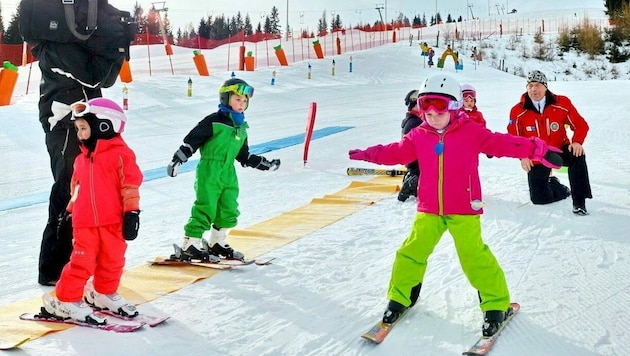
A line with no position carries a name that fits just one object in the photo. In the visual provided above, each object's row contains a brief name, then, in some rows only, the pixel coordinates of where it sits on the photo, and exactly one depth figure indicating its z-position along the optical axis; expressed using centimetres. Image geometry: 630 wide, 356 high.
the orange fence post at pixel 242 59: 2563
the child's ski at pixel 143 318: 375
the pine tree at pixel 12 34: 5344
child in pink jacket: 360
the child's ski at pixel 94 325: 362
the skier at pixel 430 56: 3116
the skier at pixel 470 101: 751
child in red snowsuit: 359
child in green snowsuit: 479
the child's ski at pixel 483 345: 331
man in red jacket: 632
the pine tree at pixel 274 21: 10211
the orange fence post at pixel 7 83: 1658
